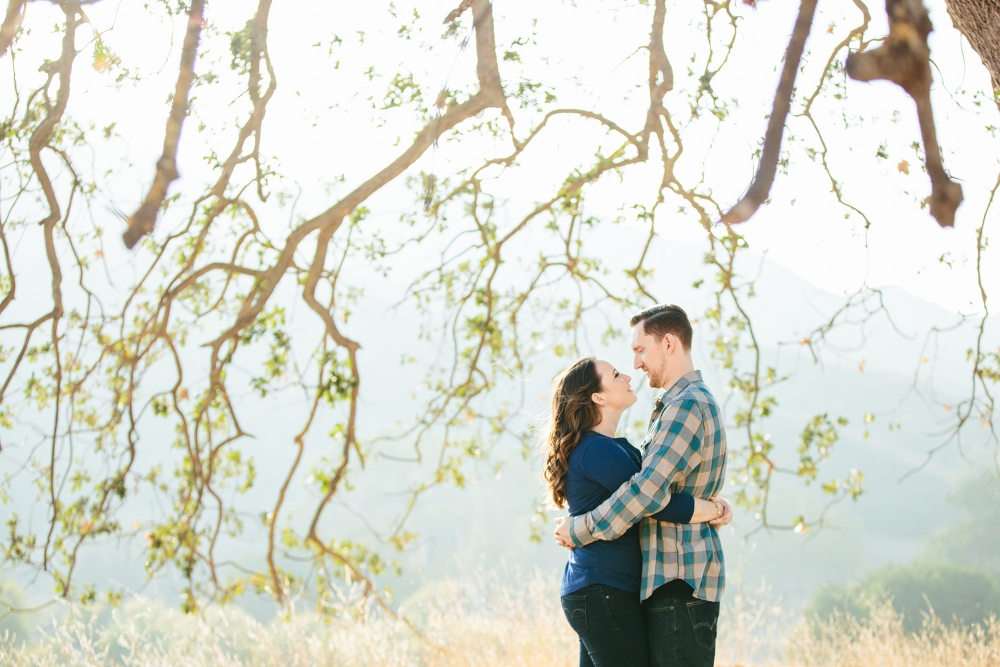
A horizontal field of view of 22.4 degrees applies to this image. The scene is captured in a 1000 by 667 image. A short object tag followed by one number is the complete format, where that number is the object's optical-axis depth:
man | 7.14
